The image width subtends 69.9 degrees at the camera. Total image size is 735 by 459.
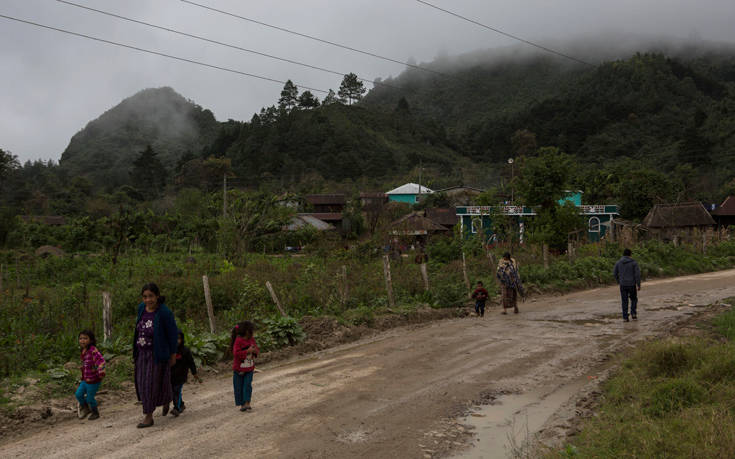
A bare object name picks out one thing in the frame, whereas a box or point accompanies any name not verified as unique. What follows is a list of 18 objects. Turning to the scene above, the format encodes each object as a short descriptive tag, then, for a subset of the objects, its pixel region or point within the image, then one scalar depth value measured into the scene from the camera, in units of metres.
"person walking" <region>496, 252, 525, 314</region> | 12.73
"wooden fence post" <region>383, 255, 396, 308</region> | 13.02
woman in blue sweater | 5.74
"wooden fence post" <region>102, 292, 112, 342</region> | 8.43
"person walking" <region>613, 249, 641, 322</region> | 11.62
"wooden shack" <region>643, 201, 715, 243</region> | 37.50
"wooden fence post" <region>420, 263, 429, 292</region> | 14.32
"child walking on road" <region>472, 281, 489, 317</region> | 12.79
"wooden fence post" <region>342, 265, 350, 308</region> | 12.44
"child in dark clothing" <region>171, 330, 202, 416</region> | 6.09
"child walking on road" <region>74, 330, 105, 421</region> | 6.14
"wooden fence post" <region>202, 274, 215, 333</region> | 9.59
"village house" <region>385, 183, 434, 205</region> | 62.76
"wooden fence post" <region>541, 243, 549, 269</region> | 18.77
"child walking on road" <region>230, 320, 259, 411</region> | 6.25
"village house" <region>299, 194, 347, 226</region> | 59.97
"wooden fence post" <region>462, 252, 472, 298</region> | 15.18
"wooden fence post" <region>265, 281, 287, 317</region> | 11.00
